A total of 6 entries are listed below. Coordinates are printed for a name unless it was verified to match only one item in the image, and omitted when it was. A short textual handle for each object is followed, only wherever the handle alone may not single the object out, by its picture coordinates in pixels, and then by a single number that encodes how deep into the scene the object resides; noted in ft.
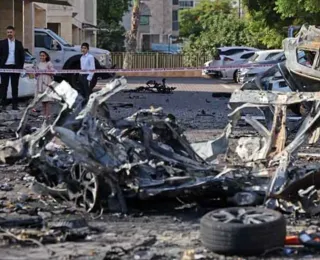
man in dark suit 61.72
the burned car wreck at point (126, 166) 26.78
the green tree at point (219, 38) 177.99
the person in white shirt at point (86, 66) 66.28
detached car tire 22.09
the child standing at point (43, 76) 60.49
